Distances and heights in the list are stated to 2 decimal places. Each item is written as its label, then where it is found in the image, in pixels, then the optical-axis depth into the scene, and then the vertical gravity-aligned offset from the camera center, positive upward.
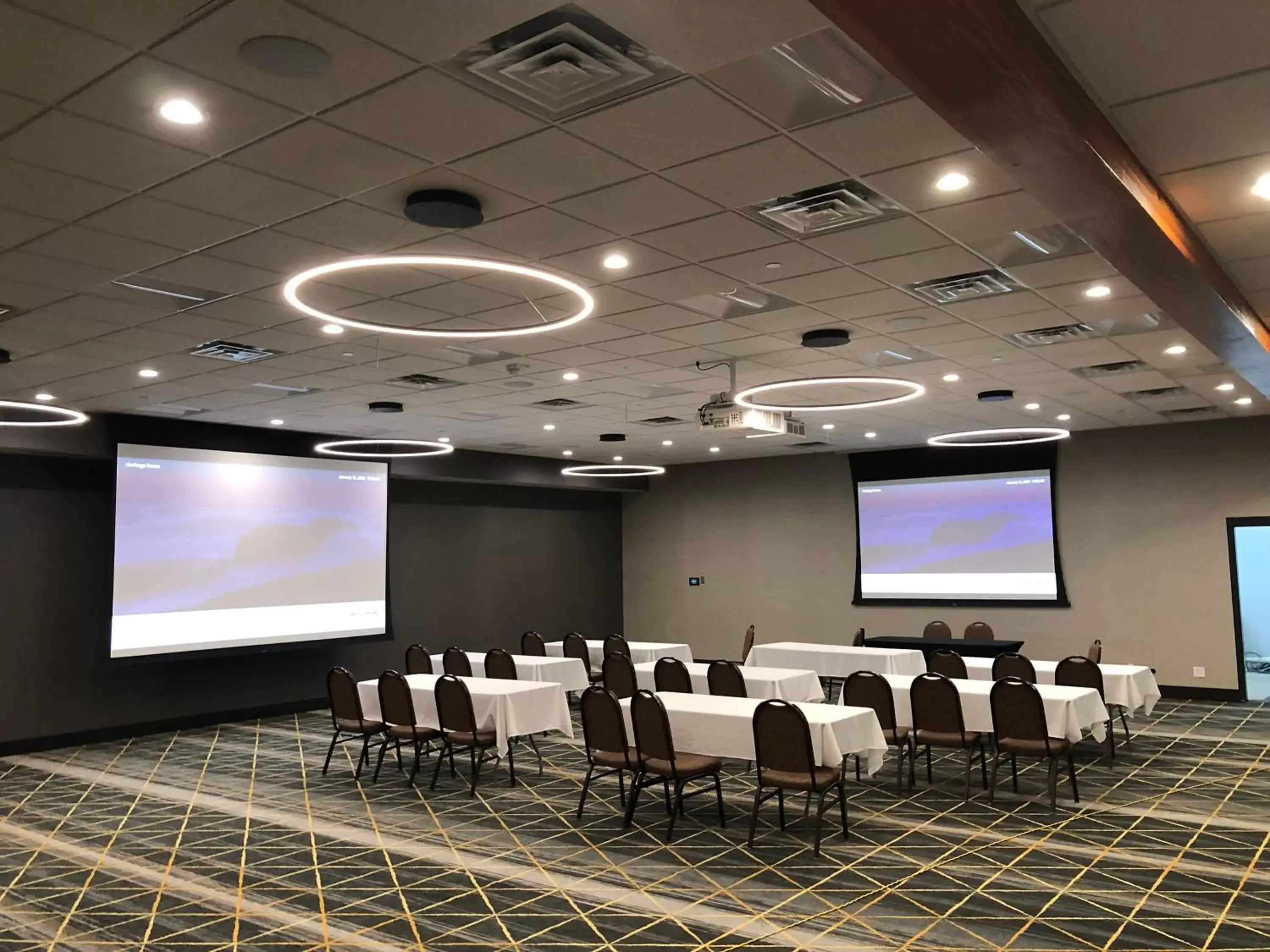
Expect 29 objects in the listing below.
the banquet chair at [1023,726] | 7.28 -1.23
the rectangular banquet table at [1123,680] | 9.22 -1.13
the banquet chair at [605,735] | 7.13 -1.24
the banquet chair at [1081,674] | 8.94 -1.00
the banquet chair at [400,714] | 8.58 -1.25
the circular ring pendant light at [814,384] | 9.30 +1.88
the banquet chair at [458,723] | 8.22 -1.28
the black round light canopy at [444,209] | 4.52 +1.78
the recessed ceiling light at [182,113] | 3.57 +1.79
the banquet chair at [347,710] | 8.95 -1.27
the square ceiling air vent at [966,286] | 6.17 +1.87
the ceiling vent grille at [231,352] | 7.81 +1.91
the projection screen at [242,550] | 11.20 +0.39
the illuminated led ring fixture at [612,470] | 16.03 +1.77
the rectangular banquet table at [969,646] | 12.46 -1.04
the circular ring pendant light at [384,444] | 13.26 +1.92
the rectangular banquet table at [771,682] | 9.29 -1.12
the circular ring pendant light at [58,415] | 10.16 +1.87
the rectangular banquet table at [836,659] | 11.37 -1.10
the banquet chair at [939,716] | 7.82 -1.23
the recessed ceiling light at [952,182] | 4.43 +1.82
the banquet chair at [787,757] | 6.23 -1.24
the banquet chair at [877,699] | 8.04 -1.10
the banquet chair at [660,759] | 6.77 -1.36
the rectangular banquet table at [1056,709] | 7.60 -1.18
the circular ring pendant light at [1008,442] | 13.77 +1.97
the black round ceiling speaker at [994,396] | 10.48 +1.92
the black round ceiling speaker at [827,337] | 7.55 +1.87
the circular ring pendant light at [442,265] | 5.45 +1.81
